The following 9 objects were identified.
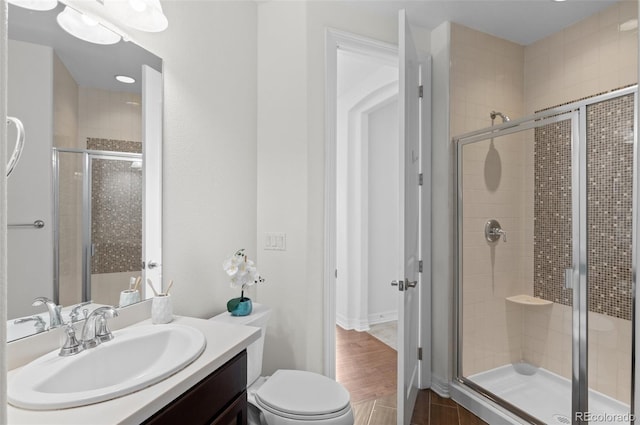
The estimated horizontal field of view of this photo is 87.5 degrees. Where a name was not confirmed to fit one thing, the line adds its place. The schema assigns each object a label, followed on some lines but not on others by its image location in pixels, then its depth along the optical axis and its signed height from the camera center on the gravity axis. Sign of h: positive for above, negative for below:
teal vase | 1.73 -0.50
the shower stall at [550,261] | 1.68 -0.29
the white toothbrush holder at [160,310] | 1.40 -0.42
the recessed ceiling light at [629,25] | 1.92 +1.10
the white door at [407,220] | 1.68 -0.05
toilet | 1.38 -0.82
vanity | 0.76 -0.48
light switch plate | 1.99 -0.18
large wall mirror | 1.03 +0.15
